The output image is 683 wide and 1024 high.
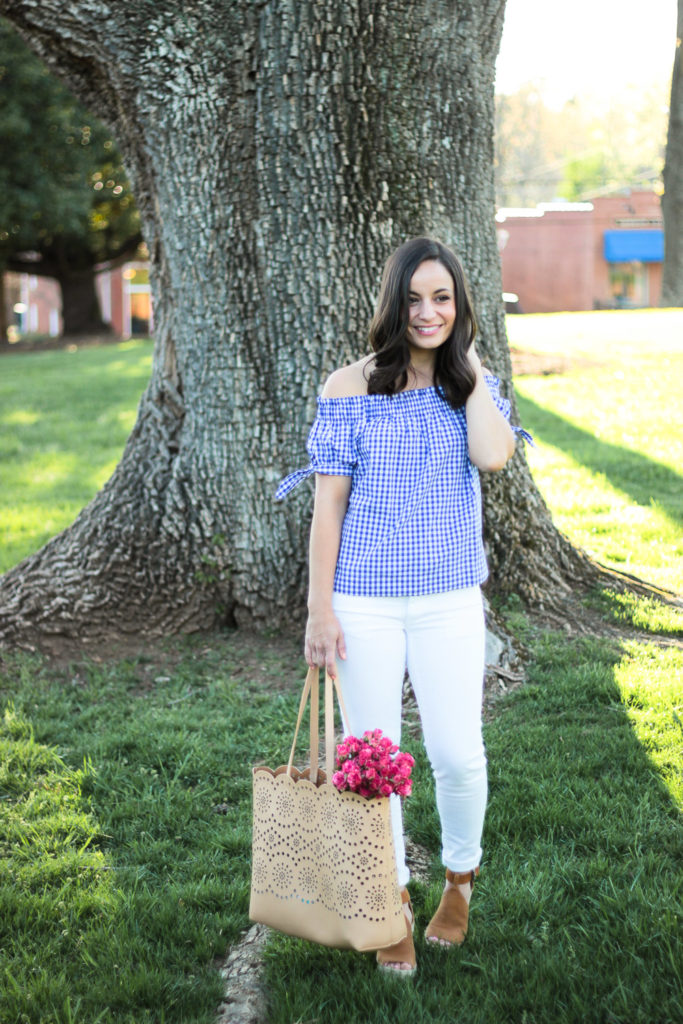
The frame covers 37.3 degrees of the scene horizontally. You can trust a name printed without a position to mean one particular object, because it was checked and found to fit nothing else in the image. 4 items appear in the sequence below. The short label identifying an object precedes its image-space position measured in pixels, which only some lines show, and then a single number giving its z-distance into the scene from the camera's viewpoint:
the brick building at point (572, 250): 39.97
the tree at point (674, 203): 18.78
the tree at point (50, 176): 21.92
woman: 2.70
